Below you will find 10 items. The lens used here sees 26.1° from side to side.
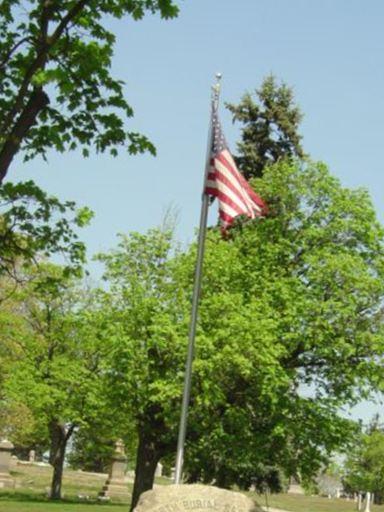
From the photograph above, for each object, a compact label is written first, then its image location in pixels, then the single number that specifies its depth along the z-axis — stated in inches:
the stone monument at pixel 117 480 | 1658.5
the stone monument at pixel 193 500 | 543.5
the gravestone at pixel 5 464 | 1660.9
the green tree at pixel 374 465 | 2921.5
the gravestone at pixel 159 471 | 2716.5
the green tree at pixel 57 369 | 1364.4
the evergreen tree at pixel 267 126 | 1473.9
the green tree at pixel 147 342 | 1018.1
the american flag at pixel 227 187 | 645.3
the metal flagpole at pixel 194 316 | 623.2
